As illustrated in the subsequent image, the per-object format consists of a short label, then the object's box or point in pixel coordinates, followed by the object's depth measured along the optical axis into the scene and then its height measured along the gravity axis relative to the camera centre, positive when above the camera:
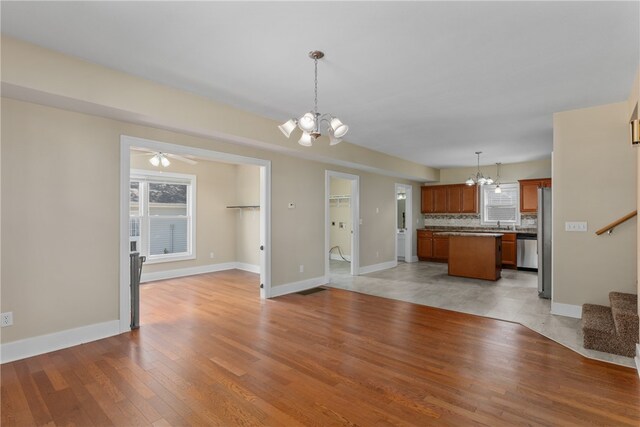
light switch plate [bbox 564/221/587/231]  4.00 -0.15
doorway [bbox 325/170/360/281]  9.14 -0.29
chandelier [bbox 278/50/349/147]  2.80 +0.81
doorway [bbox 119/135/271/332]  3.59 +0.25
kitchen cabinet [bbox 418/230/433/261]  8.85 -0.86
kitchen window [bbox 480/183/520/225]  8.23 +0.24
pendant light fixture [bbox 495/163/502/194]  8.30 +1.00
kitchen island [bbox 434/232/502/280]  6.20 -0.83
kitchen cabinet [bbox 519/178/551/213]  7.48 +0.51
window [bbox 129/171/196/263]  6.37 -0.02
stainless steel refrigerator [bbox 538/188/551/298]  4.92 -0.40
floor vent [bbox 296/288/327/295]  5.42 -1.34
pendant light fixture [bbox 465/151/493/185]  7.02 +0.75
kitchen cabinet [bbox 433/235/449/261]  8.60 -0.92
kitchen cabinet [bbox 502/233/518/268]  7.50 -0.85
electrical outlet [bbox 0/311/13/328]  2.83 -0.93
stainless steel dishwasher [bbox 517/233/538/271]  7.25 -0.86
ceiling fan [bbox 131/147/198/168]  5.46 +0.94
